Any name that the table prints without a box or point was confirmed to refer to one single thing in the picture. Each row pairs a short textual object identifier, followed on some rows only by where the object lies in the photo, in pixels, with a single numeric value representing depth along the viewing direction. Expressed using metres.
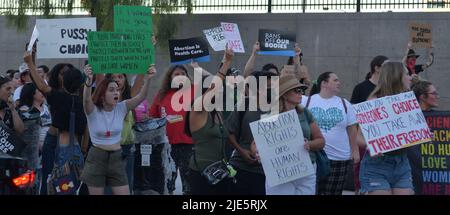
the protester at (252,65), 11.91
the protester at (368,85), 12.03
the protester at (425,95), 10.10
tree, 22.47
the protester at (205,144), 8.70
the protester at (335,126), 10.09
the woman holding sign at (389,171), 8.91
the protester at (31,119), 11.08
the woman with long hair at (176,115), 11.23
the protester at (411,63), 13.93
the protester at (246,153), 8.72
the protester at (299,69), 13.42
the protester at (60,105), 10.53
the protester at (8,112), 10.66
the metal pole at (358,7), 20.77
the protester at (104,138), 9.50
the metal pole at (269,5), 21.67
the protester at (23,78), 14.10
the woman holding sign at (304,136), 8.53
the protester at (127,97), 10.84
